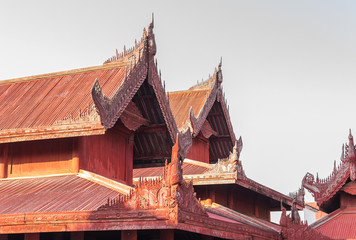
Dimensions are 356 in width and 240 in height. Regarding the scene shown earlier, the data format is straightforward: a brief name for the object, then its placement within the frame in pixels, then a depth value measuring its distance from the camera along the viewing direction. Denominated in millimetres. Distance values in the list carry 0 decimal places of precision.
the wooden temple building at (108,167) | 11875
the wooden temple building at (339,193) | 18125
